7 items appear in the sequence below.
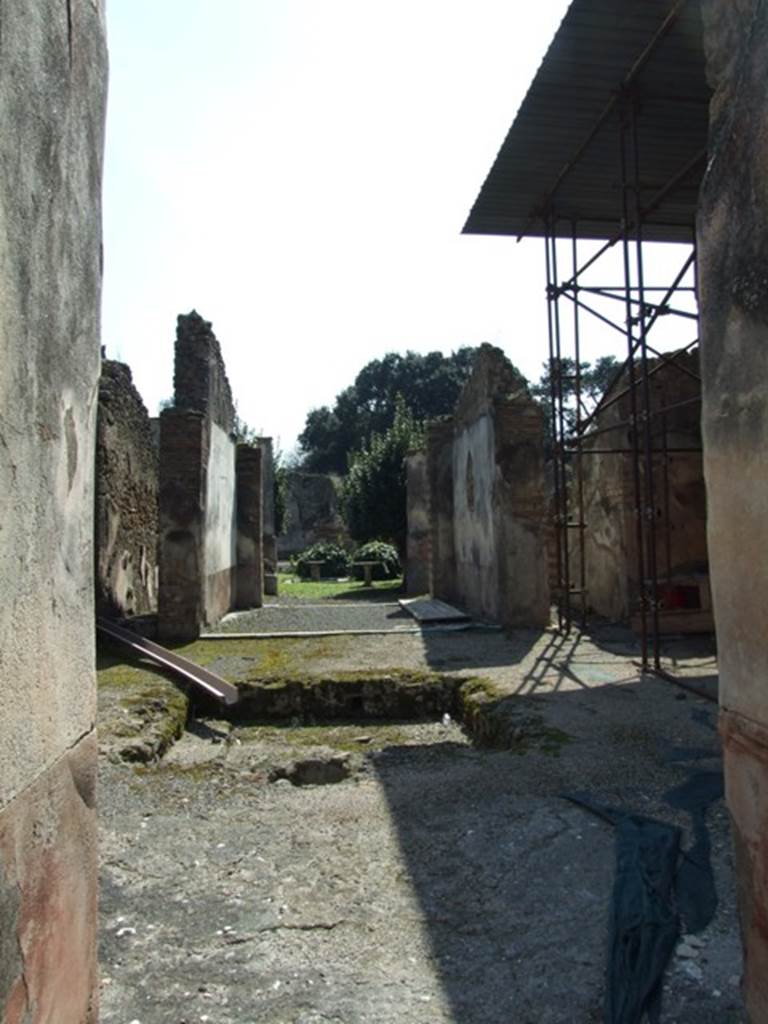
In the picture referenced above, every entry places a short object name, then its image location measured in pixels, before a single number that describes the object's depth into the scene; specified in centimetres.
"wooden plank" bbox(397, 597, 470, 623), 1021
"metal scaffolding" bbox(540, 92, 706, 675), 623
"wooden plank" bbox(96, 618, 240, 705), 607
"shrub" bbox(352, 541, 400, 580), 2161
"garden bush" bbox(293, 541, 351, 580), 2450
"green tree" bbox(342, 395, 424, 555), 1942
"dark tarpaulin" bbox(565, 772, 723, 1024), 220
